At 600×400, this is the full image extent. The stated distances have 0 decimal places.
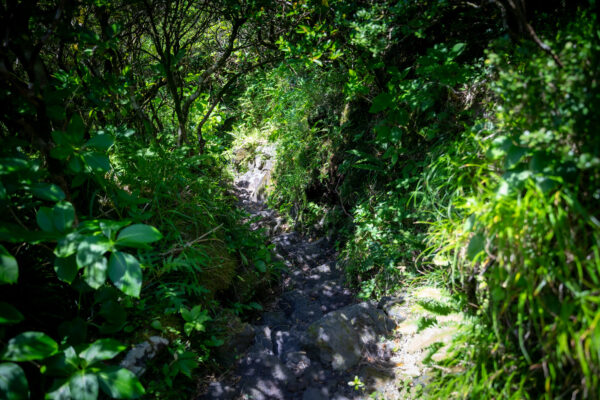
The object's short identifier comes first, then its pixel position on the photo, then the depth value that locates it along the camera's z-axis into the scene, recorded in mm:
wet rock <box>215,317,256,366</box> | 2561
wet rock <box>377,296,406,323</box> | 2701
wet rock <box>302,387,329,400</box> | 2268
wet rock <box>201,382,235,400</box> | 2262
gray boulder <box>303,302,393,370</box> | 2537
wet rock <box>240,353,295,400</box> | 2325
